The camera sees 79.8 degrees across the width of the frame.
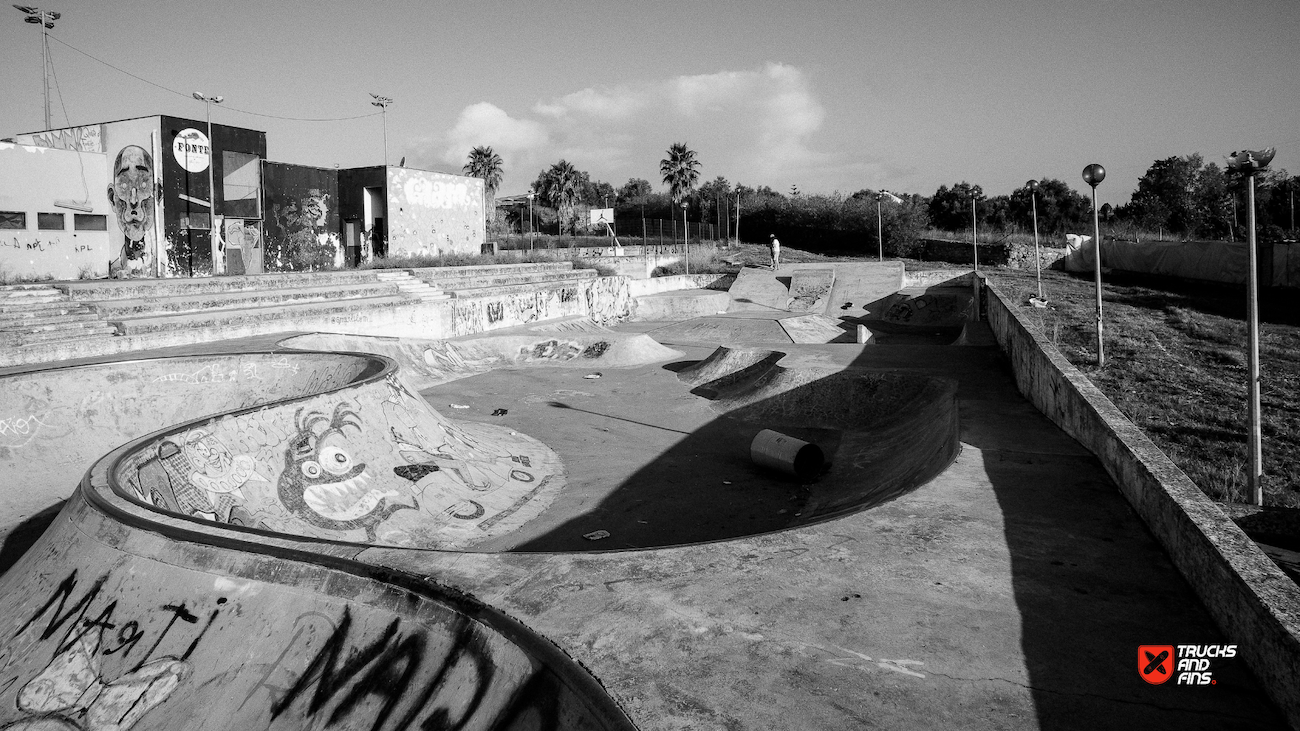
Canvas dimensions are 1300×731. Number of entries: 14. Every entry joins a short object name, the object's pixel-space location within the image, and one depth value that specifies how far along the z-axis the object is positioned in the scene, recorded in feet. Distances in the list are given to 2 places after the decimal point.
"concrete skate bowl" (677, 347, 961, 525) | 30.25
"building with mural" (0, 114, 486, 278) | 66.33
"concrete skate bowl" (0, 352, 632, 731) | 11.21
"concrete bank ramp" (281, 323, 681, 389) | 56.24
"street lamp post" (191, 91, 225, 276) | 82.33
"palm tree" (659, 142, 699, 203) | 203.10
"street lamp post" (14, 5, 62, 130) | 92.12
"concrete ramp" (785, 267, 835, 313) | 102.22
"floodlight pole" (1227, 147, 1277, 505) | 20.17
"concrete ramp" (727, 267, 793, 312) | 105.81
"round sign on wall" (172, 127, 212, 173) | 79.05
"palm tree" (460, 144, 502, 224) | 220.43
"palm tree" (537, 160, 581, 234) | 205.02
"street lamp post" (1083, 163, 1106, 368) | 38.34
